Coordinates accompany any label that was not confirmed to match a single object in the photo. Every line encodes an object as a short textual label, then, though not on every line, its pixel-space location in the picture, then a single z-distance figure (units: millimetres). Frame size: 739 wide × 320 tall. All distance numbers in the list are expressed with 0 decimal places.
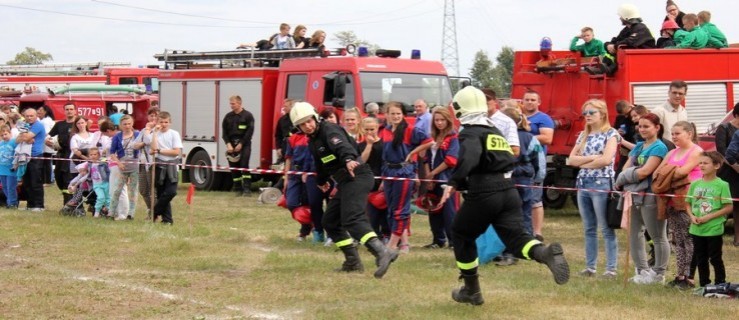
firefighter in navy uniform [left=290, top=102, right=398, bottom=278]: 11023
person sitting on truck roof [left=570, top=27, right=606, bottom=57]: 17984
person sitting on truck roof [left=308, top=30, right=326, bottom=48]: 21375
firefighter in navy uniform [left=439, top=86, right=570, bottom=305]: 9117
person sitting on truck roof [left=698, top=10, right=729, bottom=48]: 17047
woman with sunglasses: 10875
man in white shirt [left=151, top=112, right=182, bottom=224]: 15578
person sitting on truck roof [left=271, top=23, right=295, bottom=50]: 22281
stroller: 16938
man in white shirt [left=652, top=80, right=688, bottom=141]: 12672
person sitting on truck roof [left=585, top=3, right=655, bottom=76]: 16641
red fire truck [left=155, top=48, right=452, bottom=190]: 19578
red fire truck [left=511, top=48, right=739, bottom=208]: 16703
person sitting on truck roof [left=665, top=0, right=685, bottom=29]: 17406
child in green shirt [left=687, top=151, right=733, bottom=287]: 10039
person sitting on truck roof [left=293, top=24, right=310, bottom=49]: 21938
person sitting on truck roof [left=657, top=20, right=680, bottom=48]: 17016
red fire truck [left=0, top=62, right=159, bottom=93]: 35312
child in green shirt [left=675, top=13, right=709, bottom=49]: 16797
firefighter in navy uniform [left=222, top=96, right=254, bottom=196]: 20938
